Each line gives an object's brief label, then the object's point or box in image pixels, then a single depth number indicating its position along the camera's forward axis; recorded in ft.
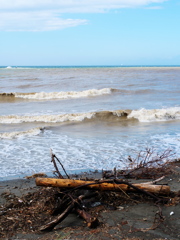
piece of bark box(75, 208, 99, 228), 11.70
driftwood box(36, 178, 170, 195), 13.34
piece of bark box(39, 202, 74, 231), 11.71
